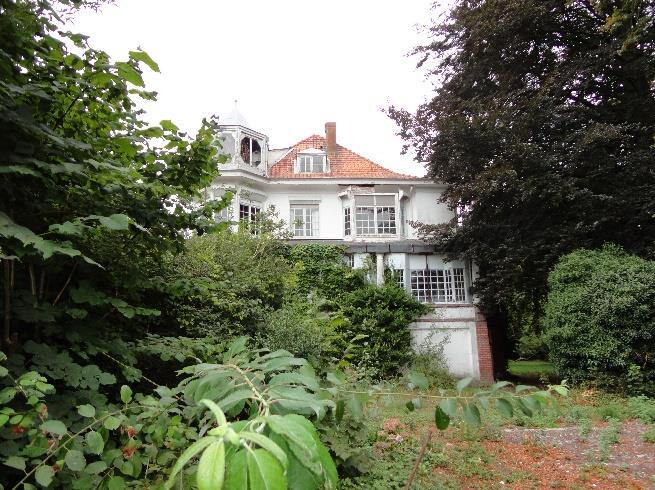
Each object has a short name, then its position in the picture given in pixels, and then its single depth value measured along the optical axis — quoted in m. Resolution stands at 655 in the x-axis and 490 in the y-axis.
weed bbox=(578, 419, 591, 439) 7.16
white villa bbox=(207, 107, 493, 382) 17.05
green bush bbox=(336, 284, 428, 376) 15.16
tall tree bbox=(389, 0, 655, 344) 13.18
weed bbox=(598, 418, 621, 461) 6.21
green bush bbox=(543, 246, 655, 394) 10.72
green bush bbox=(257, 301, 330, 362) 6.63
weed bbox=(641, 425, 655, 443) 6.64
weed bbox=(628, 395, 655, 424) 7.90
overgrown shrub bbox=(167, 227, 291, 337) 7.02
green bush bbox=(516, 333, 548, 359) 26.70
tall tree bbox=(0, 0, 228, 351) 2.27
